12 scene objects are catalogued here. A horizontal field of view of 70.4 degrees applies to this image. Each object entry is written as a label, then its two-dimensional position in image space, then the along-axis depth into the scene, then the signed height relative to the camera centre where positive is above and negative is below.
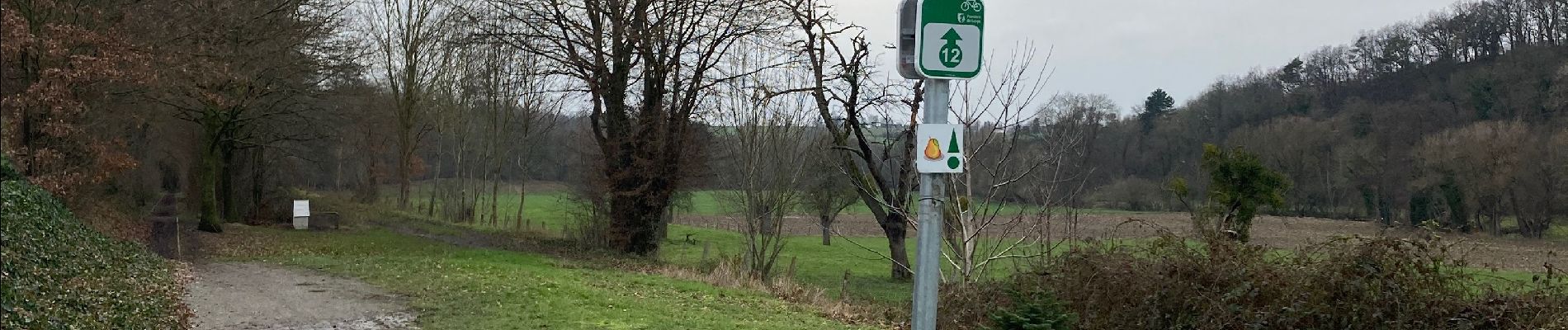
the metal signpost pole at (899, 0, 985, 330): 4.56 +0.49
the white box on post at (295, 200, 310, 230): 27.44 -0.89
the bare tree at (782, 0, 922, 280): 21.73 +1.99
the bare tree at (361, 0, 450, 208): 37.12 +4.42
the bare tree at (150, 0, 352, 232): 17.95 +1.99
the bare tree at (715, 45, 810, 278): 20.59 +0.60
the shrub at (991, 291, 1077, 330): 6.81 -0.77
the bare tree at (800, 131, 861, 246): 31.03 -0.17
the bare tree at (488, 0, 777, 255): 23.98 +2.55
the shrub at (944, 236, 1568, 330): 8.52 -0.75
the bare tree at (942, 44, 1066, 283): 10.38 +0.20
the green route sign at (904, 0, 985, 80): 4.54 +0.63
